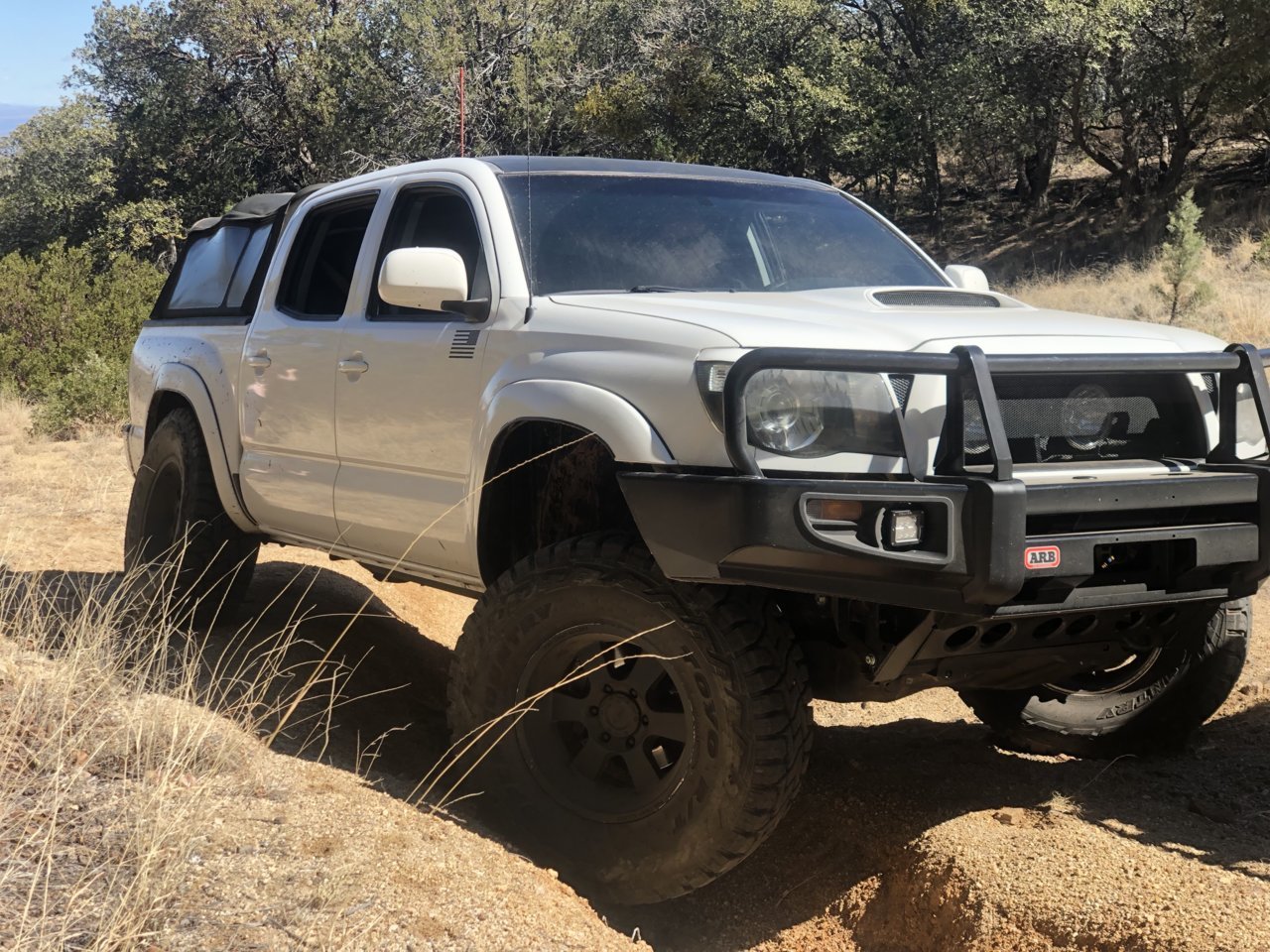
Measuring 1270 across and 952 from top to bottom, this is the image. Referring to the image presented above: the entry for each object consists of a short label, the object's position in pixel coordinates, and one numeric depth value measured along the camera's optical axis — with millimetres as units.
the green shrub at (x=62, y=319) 15766
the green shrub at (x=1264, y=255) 15905
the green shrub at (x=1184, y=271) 15406
